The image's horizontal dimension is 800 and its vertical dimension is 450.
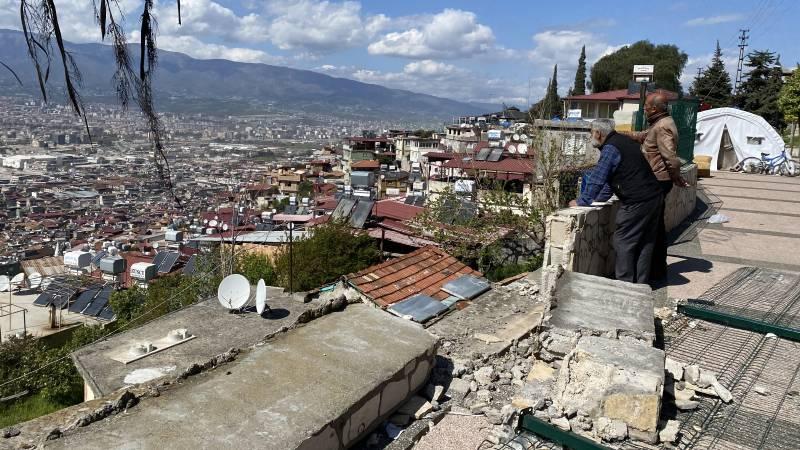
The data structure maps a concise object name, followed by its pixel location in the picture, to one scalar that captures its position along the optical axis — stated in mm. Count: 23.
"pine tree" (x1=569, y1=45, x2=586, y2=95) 59134
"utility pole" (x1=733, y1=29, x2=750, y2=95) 47975
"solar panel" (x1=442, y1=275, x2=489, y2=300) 8626
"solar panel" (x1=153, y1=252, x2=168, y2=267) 36284
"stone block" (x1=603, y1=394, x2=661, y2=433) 4105
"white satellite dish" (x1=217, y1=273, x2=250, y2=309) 8383
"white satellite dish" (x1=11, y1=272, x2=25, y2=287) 34422
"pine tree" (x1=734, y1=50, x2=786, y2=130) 43906
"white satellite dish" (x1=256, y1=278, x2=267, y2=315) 8219
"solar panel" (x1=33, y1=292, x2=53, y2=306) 29619
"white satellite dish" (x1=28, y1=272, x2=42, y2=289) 34300
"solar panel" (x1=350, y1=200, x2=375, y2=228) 20253
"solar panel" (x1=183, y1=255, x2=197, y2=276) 25689
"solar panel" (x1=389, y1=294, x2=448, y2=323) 7547
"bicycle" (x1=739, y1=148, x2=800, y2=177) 24797
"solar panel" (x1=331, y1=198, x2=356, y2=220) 21297
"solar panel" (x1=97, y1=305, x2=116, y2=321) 24744
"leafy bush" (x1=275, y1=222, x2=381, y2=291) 16031
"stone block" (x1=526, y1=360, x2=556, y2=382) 5145
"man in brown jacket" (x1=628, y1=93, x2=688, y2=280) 6984
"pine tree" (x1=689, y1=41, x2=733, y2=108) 47856
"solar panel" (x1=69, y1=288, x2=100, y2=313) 27406
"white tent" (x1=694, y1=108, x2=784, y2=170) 26000
